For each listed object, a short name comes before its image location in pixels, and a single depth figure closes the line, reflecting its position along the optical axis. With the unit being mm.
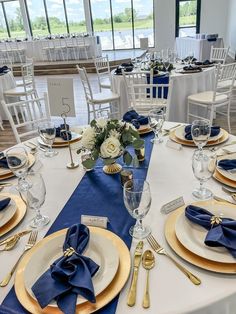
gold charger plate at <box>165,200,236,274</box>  762
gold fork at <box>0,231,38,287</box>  796
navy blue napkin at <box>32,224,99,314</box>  682
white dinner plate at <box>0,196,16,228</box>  1033
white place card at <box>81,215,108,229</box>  984
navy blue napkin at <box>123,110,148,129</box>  1784
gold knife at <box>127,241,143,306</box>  713
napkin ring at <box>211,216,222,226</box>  871
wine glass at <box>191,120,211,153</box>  1318
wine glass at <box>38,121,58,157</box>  1516
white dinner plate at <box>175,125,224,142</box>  1520
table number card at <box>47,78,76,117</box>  1474
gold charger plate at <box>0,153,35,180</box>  1376
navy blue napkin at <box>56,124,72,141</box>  1688
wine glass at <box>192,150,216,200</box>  1075
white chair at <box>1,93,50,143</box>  1989
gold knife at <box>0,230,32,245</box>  954
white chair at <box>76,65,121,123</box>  3876
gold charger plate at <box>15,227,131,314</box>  688
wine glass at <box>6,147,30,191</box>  1230
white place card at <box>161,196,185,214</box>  1028
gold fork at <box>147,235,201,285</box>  751
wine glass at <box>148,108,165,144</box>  1608
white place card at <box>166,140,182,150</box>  1513
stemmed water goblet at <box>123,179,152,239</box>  899
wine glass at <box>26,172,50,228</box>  990
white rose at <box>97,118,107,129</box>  1228
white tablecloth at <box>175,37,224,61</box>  7907
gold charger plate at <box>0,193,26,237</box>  1011
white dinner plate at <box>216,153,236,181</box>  1157
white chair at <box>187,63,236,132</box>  3357
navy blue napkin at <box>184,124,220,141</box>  1539
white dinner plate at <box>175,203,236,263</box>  790
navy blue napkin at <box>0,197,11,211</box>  1093
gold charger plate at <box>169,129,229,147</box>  1496
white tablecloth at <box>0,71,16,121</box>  4757
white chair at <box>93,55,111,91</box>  4684
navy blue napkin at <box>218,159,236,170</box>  1210
